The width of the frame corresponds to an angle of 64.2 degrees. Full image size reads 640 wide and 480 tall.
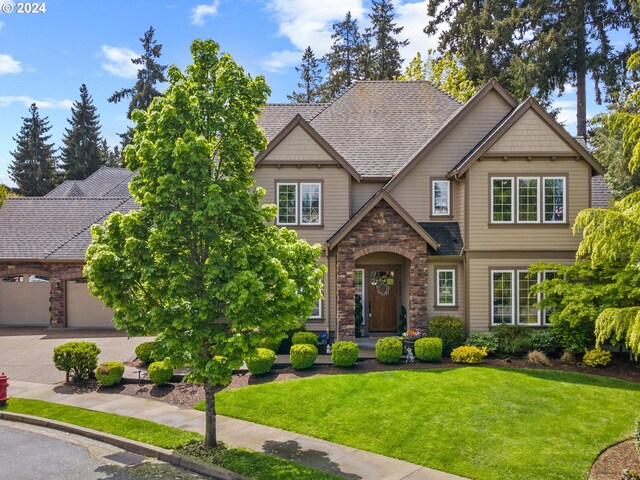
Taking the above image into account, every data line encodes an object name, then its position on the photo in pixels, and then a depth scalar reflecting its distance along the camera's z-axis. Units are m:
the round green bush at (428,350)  15.85
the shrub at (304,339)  16.73
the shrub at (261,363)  14.71
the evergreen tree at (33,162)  54.41
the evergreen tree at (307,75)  57.47
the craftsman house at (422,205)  17.62
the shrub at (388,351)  15.62
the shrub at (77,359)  14.61
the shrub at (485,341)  16.55
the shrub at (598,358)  15.45
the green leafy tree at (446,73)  36.13
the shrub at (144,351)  15.92
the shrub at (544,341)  16.60
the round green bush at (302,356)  15.18
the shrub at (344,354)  15.30
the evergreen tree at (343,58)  52.41
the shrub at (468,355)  15.68
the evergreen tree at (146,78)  51.16
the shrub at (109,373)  14.35
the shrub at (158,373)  14.26
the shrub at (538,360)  15.73
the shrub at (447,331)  16.94
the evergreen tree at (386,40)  50.12
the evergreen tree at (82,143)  54.31
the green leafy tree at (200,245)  9.52
